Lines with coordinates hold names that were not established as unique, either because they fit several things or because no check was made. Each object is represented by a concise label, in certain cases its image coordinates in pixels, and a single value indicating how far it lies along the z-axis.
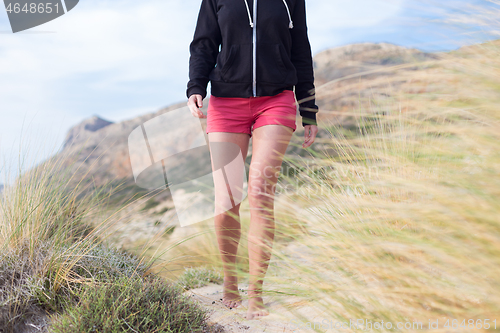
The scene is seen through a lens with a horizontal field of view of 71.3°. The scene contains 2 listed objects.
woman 1.98
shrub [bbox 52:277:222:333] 1.59
